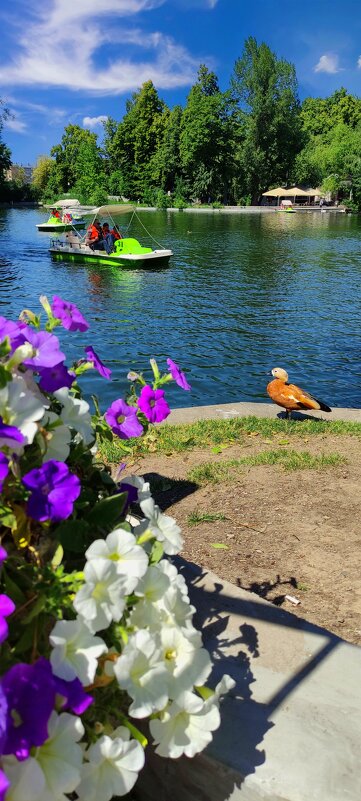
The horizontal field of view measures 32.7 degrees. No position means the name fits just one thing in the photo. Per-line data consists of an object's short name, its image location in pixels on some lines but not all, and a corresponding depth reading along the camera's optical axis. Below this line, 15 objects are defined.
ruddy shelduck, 6.34
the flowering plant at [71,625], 1.01
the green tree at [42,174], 96.89
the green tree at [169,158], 67.12
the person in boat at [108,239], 22.91
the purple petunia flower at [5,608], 1.01
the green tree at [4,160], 77.38
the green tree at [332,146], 64.31
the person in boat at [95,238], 23.45
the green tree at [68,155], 87.88
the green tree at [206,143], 63.44
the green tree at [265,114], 67.00
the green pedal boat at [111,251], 21.38
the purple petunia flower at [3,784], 0.93
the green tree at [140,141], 73.25
